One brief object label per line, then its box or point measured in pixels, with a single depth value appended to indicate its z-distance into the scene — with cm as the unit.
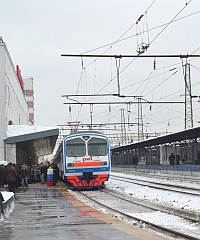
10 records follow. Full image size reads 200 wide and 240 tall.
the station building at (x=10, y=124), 3344
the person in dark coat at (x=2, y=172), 2230
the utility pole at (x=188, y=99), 3791
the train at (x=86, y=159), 2683
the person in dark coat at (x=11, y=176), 2327
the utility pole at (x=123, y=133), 7828
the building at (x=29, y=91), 11056
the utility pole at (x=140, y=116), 5688
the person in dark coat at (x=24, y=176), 2751
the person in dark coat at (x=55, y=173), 3209
